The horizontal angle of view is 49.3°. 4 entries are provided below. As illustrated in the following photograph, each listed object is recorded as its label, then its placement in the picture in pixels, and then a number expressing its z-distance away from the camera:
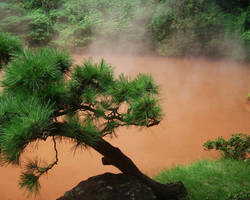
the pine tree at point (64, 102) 0.92
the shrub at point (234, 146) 2.57
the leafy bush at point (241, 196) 1.71
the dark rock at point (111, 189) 1.48
